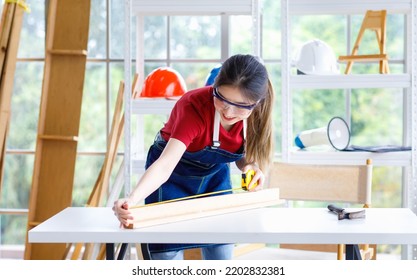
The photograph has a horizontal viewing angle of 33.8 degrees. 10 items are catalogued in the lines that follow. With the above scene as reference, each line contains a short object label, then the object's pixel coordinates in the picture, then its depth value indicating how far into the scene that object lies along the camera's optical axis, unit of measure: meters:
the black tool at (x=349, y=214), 2.43
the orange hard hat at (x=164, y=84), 3.92
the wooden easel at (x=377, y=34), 3.90
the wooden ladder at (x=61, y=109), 4.54
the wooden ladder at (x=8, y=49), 4.16
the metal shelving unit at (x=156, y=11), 3.89
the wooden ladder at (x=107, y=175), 4.32
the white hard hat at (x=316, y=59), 3.93
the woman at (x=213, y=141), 2.35
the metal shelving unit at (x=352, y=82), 3.83
